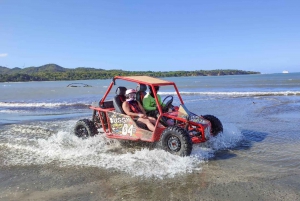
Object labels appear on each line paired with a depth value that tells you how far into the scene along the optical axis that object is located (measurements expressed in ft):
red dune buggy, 19.11
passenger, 21.74
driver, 22.99
